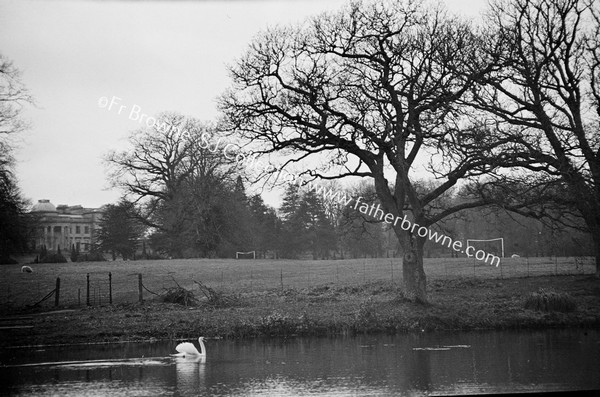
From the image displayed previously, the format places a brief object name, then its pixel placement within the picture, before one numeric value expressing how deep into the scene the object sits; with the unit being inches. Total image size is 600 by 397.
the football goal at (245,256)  3498.5
